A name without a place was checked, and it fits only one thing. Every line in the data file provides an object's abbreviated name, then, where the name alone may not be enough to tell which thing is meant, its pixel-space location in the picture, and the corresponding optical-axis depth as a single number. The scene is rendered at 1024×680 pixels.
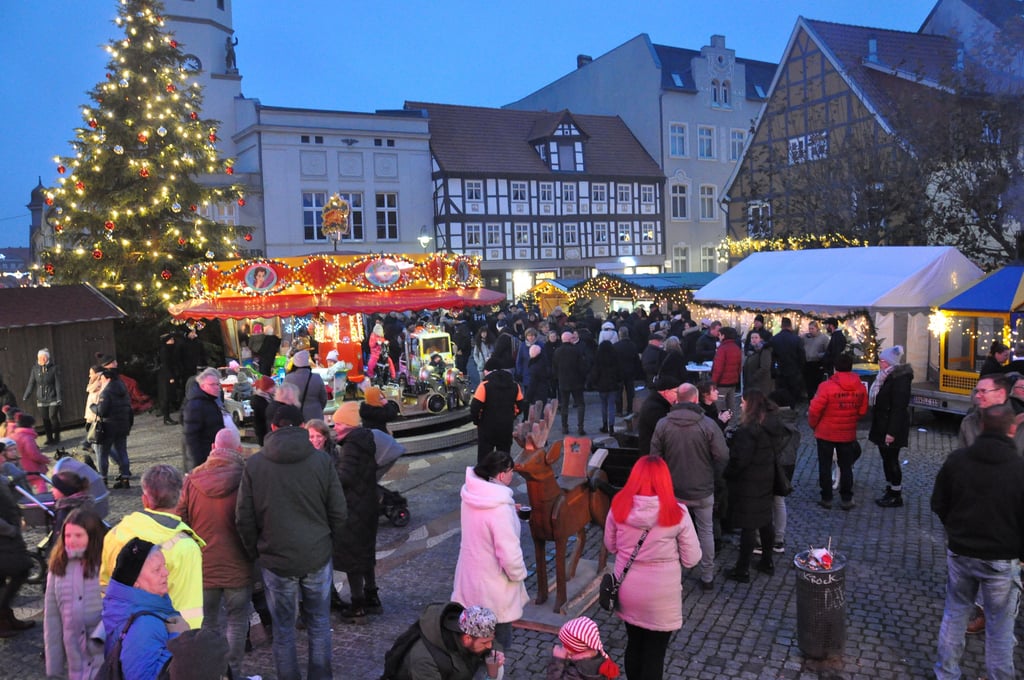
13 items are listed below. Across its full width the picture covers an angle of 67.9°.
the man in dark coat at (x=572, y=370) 12.38
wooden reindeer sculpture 5.53
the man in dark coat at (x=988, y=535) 4.34
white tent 13.52
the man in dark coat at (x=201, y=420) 7.96
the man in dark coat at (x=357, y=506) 5.64
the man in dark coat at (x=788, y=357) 13.09
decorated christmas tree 17.23
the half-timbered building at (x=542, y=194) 36.41
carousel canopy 13.23
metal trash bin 4.96
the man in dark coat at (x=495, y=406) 8.63
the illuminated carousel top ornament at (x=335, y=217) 15.30
